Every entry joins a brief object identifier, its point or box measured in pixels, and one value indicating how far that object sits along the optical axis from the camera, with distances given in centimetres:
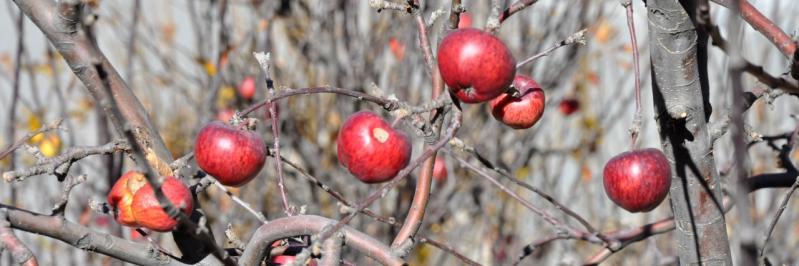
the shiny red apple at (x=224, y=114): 304
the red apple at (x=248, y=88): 302
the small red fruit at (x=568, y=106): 357
